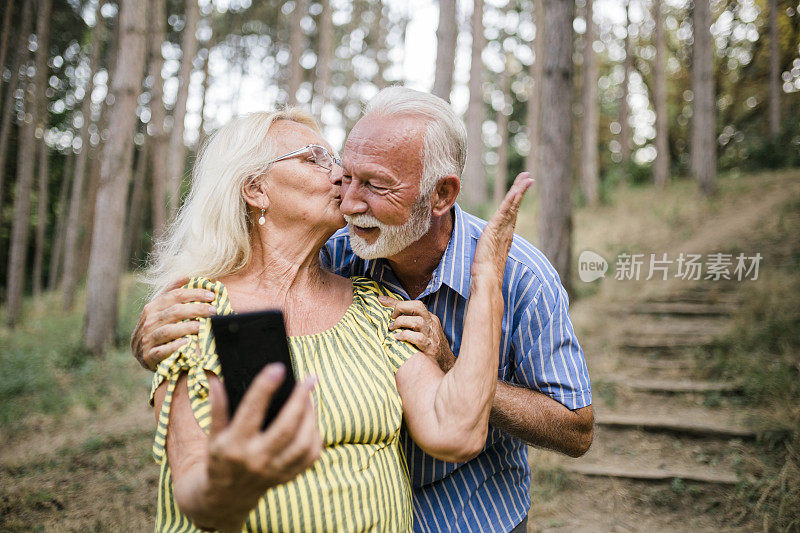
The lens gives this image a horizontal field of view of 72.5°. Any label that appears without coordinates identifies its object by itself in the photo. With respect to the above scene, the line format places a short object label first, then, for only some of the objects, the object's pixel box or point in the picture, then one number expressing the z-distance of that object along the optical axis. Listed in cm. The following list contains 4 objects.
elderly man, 206
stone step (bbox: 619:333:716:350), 684
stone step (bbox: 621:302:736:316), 757
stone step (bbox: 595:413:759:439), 511
